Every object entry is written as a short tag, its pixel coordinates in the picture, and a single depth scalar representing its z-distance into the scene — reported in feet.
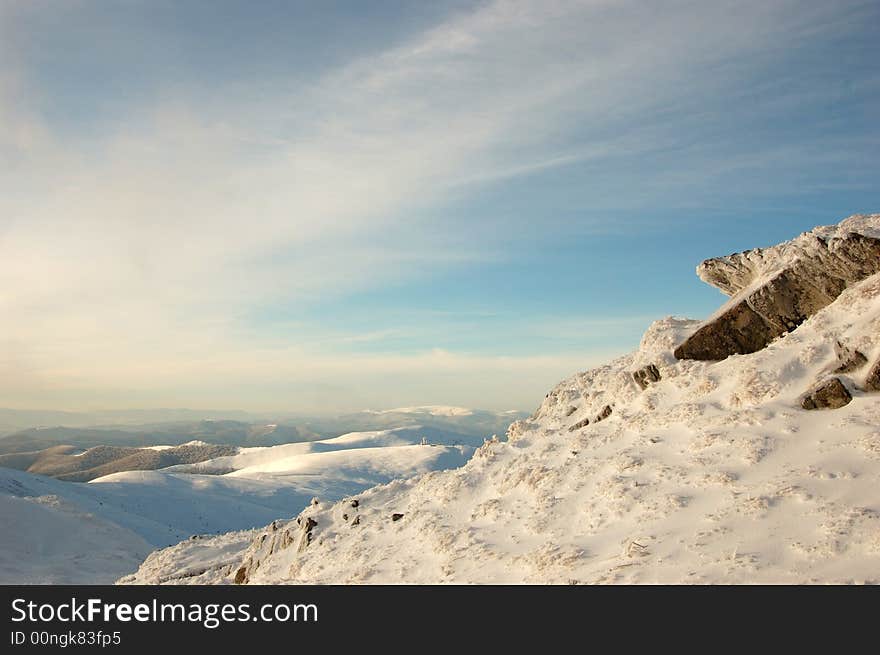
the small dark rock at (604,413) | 66.70
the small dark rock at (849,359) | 50.24
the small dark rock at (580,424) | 68.90
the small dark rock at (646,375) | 66.03
